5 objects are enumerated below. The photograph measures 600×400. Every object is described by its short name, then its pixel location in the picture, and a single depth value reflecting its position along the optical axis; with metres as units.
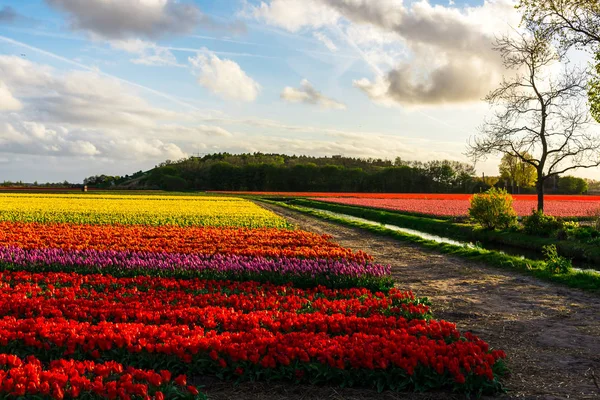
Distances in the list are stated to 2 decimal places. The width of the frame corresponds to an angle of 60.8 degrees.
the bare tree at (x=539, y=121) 27.91
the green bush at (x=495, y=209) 26.05
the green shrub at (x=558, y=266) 14.36
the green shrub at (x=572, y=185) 103.76
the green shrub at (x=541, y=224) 23.66
